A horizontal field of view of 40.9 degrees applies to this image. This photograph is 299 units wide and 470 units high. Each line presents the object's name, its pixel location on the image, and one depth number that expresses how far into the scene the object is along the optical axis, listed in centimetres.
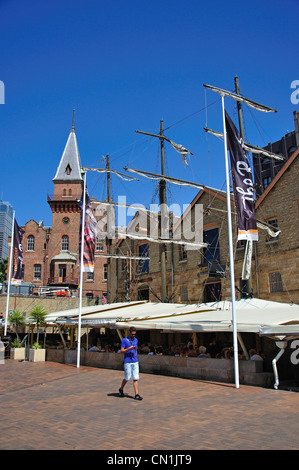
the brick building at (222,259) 2239
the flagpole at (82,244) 1742
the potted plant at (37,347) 2089
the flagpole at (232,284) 1146
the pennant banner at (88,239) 1892
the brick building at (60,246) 5550
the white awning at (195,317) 1213
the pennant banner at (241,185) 1305
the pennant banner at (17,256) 2514
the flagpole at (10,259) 2493
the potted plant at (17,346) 2286
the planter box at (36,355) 2086
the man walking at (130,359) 1014
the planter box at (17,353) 2280
